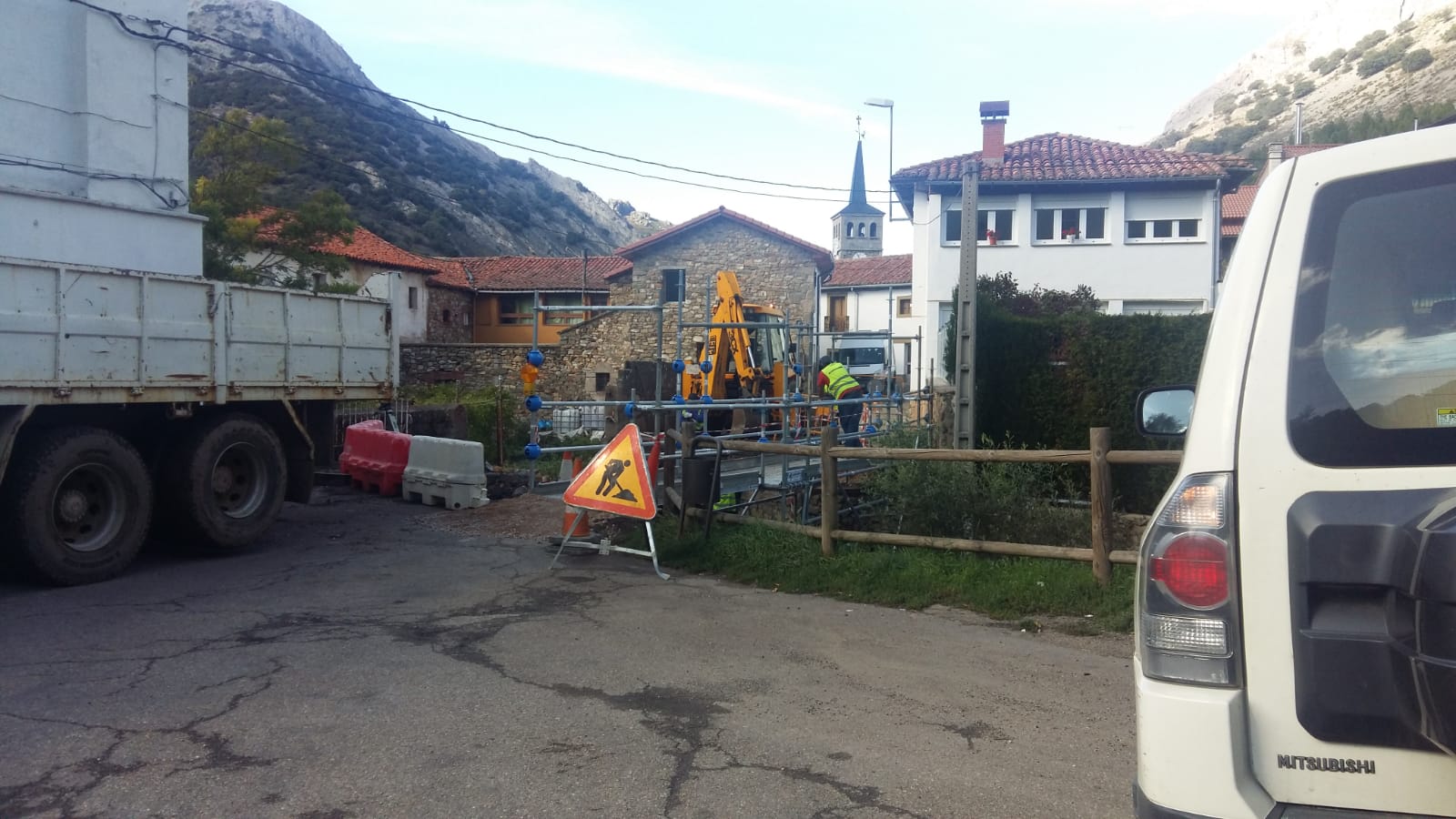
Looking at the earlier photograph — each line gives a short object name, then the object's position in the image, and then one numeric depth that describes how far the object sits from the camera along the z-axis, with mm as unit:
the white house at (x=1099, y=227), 28625
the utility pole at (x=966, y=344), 10648
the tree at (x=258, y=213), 22172
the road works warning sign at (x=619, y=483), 9117
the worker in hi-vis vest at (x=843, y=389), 14719
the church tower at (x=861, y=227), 82438
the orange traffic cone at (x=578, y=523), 10164
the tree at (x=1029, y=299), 22688
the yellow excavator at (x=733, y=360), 16266
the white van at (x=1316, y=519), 2213
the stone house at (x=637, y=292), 35438
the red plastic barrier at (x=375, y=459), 14750
